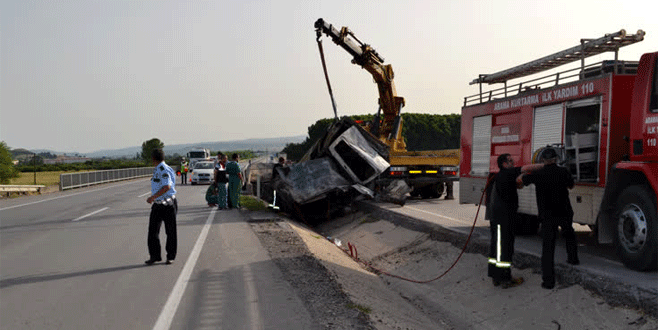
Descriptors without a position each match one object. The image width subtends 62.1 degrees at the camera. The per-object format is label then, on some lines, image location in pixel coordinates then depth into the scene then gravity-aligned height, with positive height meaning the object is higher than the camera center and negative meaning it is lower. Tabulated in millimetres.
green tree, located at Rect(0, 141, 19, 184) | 42556 -2066
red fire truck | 6844 +155
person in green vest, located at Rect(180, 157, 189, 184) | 35125 -1892
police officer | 8180 -1012
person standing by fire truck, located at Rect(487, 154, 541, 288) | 7211 -990
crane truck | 18641 +146
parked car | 34688 -2105
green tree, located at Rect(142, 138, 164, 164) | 112375 -764
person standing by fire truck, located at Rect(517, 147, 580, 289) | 6797 -712
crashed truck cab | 15289 -913
